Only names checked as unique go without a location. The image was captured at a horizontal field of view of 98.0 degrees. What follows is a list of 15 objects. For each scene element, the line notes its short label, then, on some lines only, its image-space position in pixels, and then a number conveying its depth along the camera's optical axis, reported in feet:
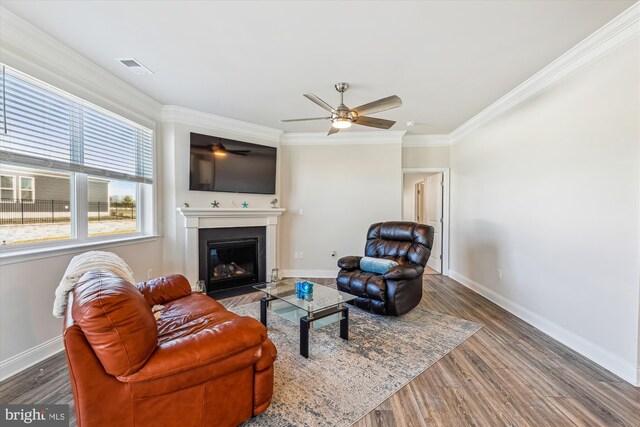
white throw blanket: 5.14
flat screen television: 12.93
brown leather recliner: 9.98
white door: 17.02
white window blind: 6.92
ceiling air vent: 8.46
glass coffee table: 7.61
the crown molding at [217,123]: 12.34
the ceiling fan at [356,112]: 8.11
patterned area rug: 5.65
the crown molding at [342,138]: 15.67
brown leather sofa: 3.84
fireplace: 13.24
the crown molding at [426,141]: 16.49
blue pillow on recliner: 10.76
